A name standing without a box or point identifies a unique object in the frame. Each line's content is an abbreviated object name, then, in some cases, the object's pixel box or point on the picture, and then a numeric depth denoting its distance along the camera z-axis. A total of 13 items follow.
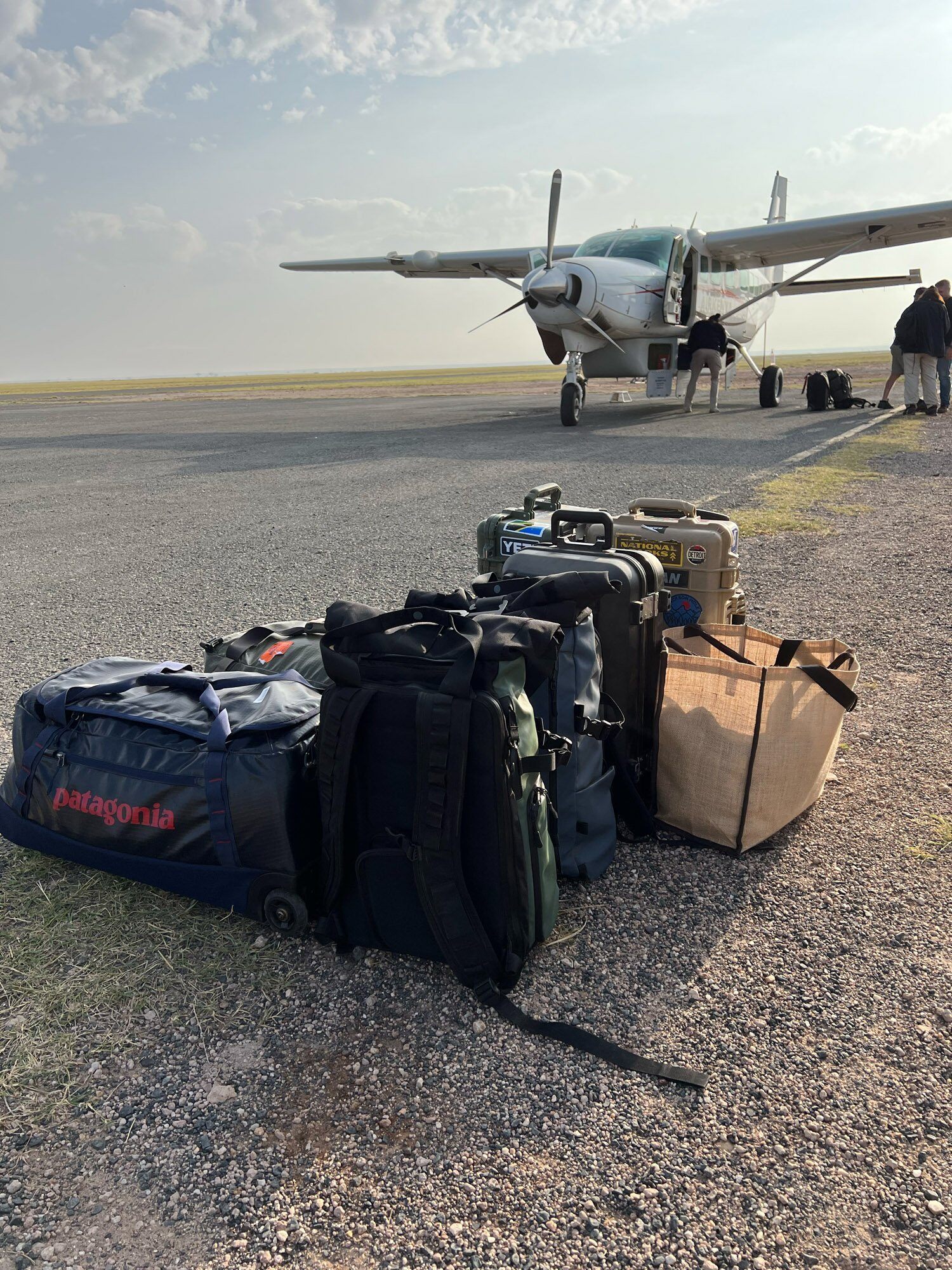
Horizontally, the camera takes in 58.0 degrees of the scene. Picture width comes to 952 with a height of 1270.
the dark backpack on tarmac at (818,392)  19.09
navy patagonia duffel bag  2.38
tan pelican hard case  3.49
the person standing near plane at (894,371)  16.89
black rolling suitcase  2.82
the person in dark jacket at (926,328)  13.59
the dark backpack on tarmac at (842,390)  19.28
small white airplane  16.20
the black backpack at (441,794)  2.12
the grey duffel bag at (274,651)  3.18
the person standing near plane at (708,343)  17.73
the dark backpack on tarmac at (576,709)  2.49
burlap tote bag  2.67
